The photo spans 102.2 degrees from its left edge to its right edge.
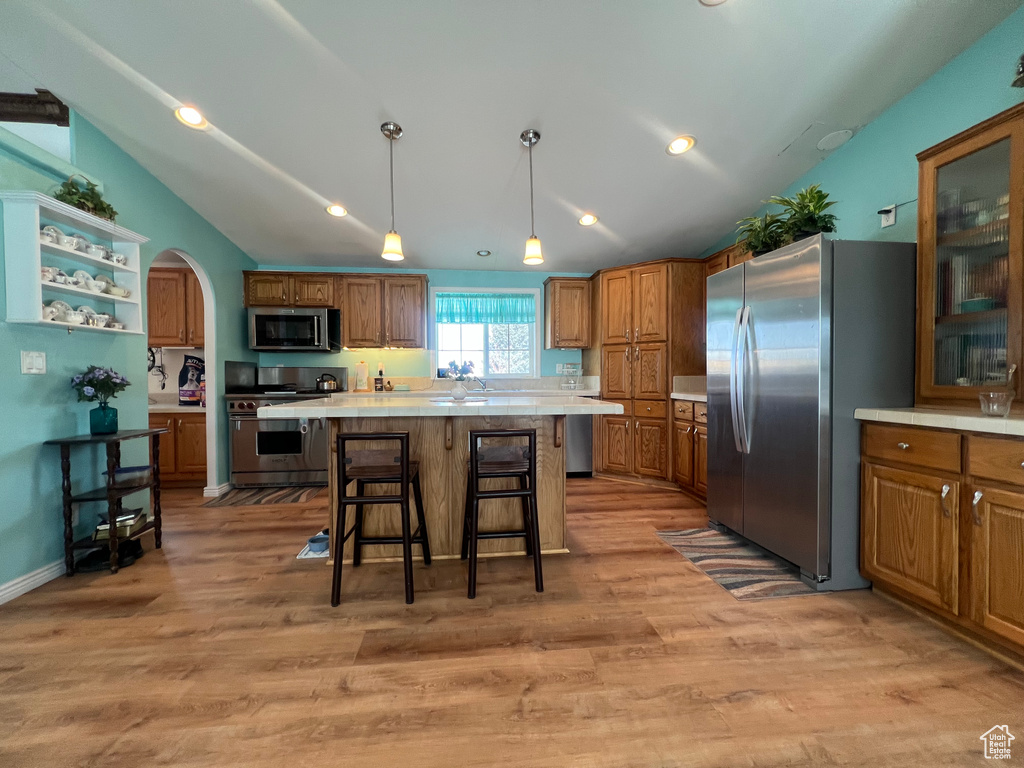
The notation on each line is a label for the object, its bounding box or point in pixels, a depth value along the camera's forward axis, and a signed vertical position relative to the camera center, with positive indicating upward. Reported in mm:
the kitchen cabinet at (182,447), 4082 -672
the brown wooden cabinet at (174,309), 4195 +724
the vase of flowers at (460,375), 2646 +11
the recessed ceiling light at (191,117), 2543 +1646
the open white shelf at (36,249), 2074 +711
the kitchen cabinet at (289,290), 4477 +975
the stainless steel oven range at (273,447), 4090 -691
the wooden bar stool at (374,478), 1962 -502
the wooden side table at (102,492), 2275 -647
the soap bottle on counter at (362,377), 4754 +10
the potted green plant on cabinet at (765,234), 2389 +823
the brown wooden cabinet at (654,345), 4133 +309
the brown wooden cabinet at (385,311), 4617 +755
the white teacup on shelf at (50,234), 2163 +782
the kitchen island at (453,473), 2453 -586
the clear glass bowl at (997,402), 1576 -117
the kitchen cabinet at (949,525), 1506 -636
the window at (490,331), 5027 +568
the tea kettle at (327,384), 4500 -63
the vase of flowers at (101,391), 2393 -59
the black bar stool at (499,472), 2012 -484
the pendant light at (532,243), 2662 +854
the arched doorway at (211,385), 3910 -54
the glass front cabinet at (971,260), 1756 +519
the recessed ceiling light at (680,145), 2867 +1613
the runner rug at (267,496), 3717 -1105
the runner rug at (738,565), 2113 -1099
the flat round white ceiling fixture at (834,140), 2846 +1633
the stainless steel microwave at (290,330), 4371 +516
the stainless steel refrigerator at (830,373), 2059 +0
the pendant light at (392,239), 2502 +839
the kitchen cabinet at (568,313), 4848 +739
